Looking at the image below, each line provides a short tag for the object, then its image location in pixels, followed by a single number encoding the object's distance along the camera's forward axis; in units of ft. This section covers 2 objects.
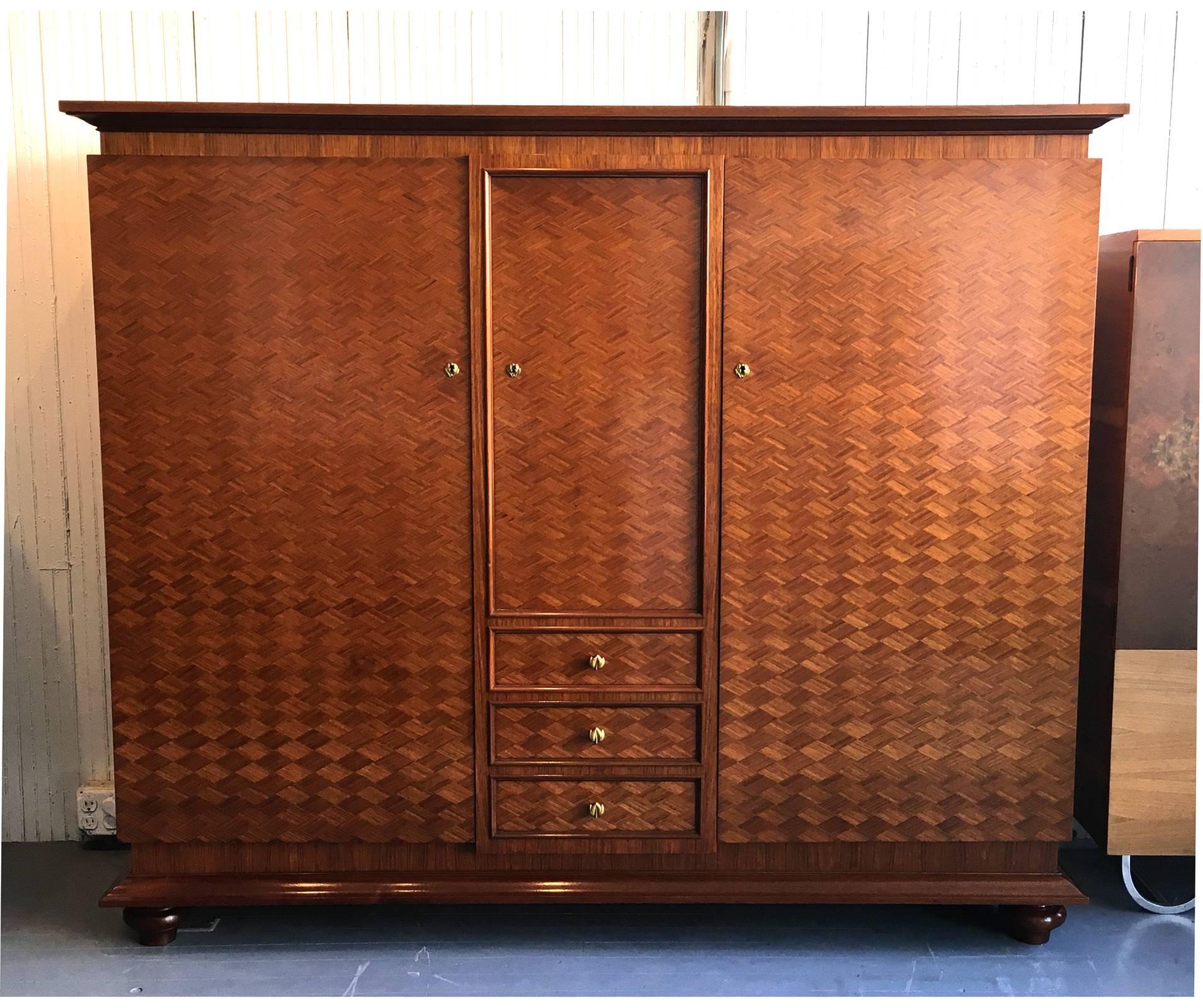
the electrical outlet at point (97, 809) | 8.29
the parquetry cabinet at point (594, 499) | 6.32
